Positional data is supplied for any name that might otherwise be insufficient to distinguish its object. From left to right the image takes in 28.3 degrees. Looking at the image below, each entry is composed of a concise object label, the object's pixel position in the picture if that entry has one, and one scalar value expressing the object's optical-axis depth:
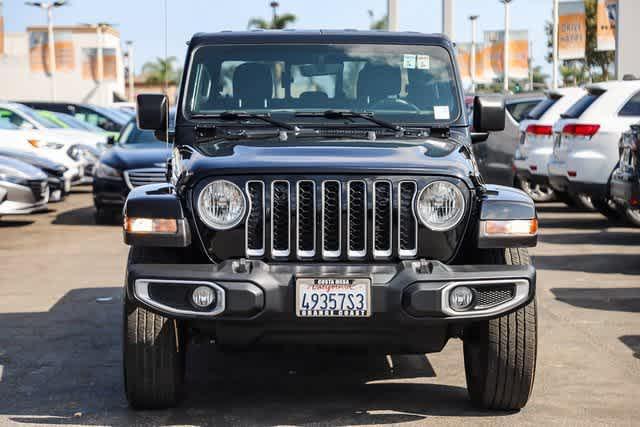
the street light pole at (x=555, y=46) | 41.19
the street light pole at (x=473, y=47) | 62.31
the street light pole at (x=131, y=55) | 83.66
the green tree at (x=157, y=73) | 102.50
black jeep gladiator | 5.69
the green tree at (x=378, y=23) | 70.50
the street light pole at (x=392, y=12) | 21.31
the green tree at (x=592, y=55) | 59.90
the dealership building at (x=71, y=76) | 80.44
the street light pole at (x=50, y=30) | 67.12
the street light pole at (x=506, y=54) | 52.51
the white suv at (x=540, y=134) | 17.34
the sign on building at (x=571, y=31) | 36.41
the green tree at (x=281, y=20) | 67.38
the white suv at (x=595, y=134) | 14.83
